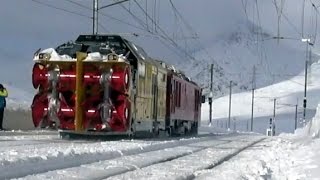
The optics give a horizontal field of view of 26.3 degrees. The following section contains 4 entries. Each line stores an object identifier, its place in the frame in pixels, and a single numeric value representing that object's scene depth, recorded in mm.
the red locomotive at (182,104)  35531
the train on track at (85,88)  24469
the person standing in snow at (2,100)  29028
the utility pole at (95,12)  34719
